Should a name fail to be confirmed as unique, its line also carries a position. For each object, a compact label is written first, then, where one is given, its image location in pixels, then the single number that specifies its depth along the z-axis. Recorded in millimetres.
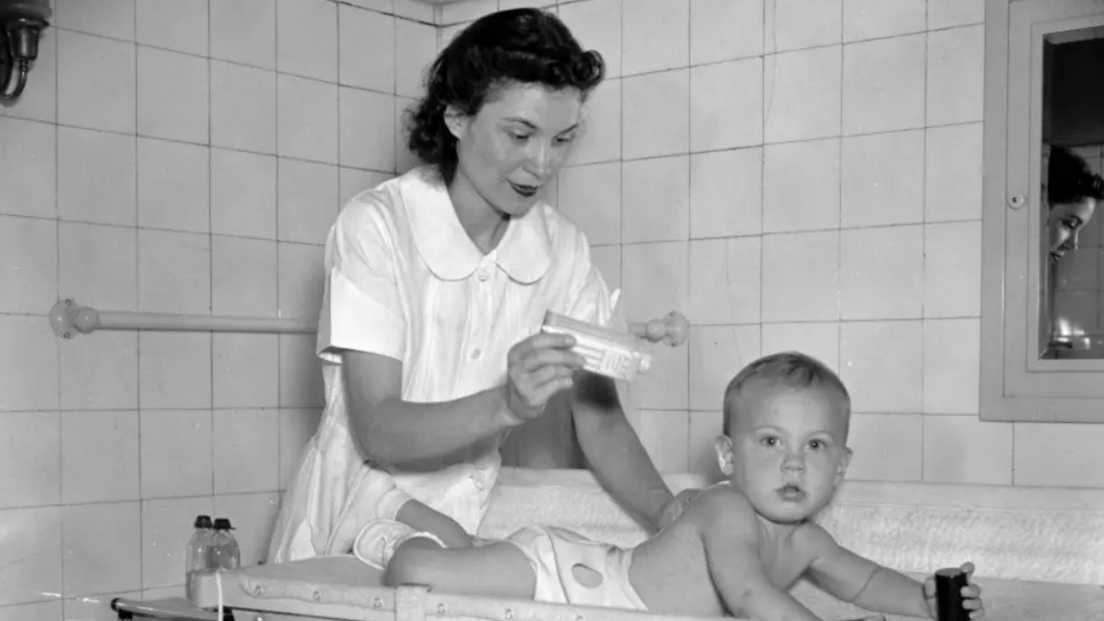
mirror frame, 2418
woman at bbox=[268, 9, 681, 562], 1868
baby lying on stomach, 1521
